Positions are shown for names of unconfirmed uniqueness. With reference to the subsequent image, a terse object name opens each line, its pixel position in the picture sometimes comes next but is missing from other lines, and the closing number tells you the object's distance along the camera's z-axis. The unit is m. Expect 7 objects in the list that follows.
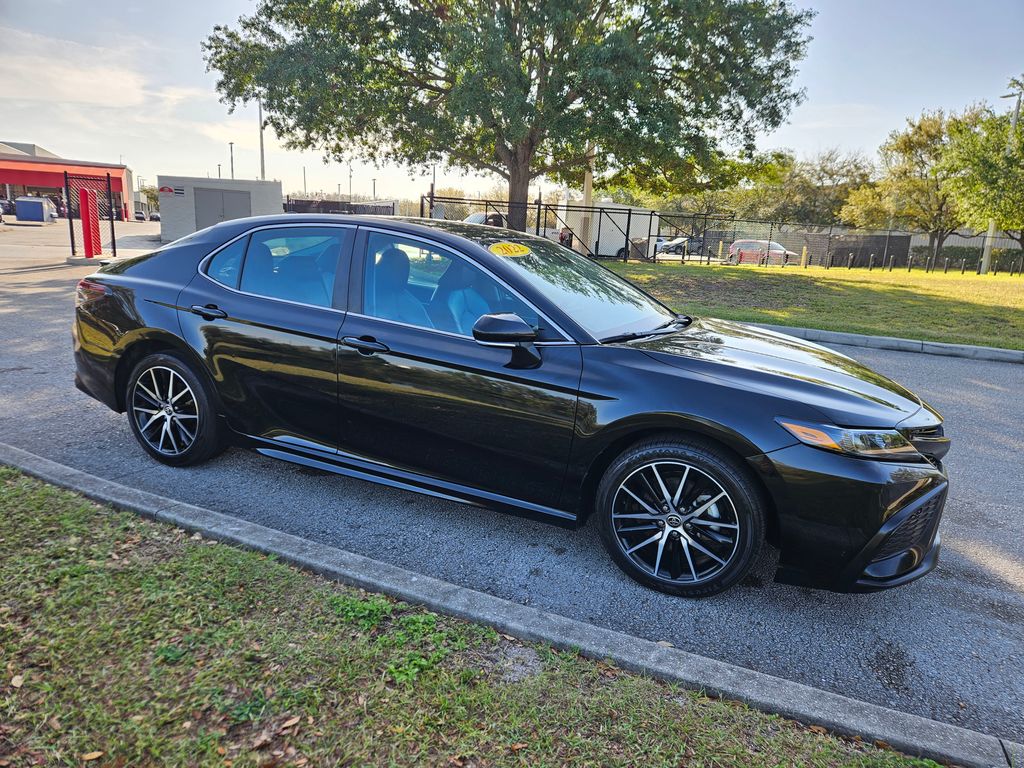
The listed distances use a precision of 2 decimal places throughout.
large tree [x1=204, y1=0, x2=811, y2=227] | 15.88
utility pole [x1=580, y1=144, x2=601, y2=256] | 26.39
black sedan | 2.83
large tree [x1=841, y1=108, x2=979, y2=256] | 40.97
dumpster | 43.54
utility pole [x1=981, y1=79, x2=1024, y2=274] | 26.78
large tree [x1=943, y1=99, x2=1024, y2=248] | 26.45
